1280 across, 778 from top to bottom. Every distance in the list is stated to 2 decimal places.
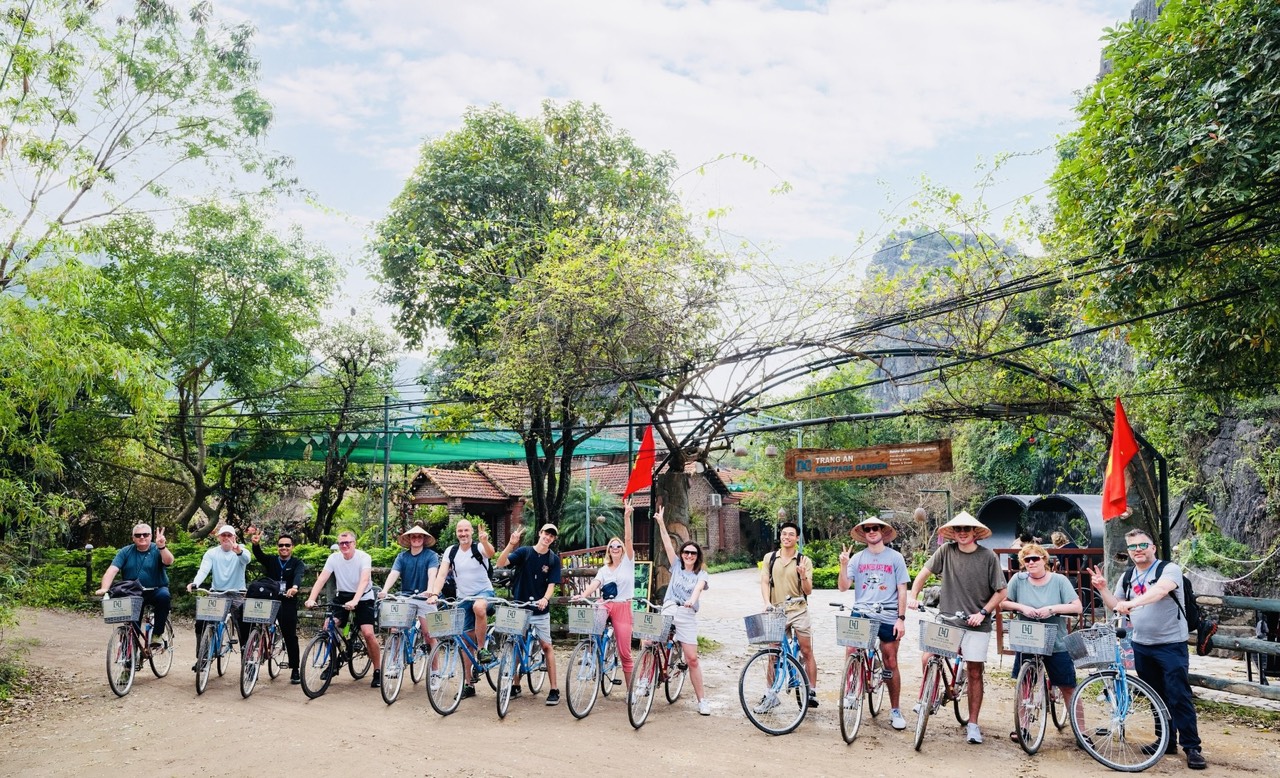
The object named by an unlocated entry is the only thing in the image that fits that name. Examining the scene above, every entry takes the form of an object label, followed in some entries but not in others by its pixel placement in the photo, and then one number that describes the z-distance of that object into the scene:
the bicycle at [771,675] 7.69
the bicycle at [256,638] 9.19
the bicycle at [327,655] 9.08
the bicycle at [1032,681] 7.01
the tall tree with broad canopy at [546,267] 11.84
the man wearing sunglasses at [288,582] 9.60
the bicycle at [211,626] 9.38
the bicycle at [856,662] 7.34
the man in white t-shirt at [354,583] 9.42
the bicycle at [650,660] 7.97
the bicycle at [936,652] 7.17
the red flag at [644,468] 10.96
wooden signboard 10.62
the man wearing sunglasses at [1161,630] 6.86
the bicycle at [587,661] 8.24
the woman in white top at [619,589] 8.84
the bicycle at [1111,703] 6.73
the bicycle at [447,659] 8.30
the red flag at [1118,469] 9.28
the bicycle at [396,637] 8.61
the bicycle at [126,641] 9.27
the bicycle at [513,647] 8.30
